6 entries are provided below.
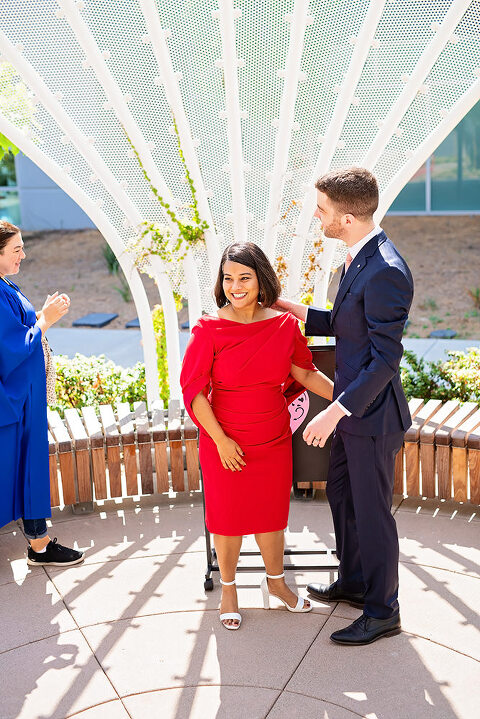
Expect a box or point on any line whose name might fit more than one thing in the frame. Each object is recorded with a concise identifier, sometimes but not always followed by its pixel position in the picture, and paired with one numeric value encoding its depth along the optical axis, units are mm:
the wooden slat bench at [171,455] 4930
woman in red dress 3648
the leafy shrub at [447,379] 6520
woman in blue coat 4195
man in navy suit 3357
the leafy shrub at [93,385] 6891
